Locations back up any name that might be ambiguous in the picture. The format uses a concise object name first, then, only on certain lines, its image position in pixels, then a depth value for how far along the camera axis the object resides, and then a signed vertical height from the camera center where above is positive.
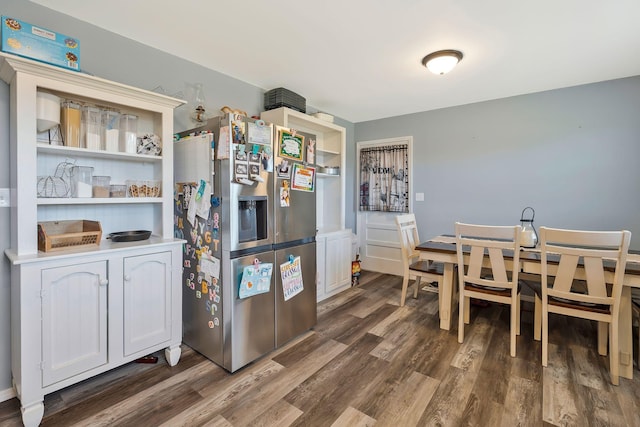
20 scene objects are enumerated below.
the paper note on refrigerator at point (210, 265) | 1.98 -0.41
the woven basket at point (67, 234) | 1.62 -0.16
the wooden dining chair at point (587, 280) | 1.83 -0.49
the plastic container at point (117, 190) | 2.00 +0.12
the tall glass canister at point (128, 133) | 1.96 +0.51
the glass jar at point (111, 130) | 1.88 +0.52
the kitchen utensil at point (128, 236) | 1.92 -0.19
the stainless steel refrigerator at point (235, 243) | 1.94 -0.26
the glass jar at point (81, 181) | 1.79 +0.17
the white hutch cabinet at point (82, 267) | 1.49 -0.35
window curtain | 4.20 +0.45
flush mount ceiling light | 2.34 +1.24
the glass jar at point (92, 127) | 1.81 +0.52
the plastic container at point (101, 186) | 1.88 +0.14
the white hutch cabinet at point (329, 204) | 3.24 +0.06
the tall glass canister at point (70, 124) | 1.74 +0.51
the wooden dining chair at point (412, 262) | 2.89 -0.62
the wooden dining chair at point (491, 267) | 2.18 -0.48
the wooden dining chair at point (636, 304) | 2.04 -0.70
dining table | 1.94 -0.52
